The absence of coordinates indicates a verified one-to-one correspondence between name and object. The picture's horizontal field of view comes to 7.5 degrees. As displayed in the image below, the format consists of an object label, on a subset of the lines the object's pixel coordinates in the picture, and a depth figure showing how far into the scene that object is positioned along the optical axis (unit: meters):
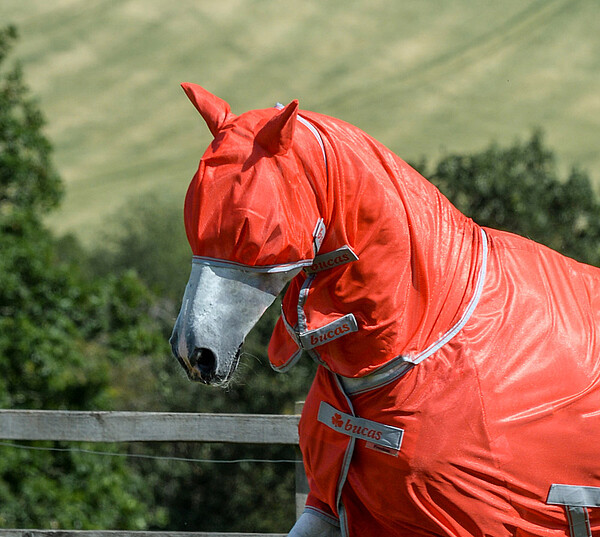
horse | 9.79
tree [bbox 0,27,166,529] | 28.10
